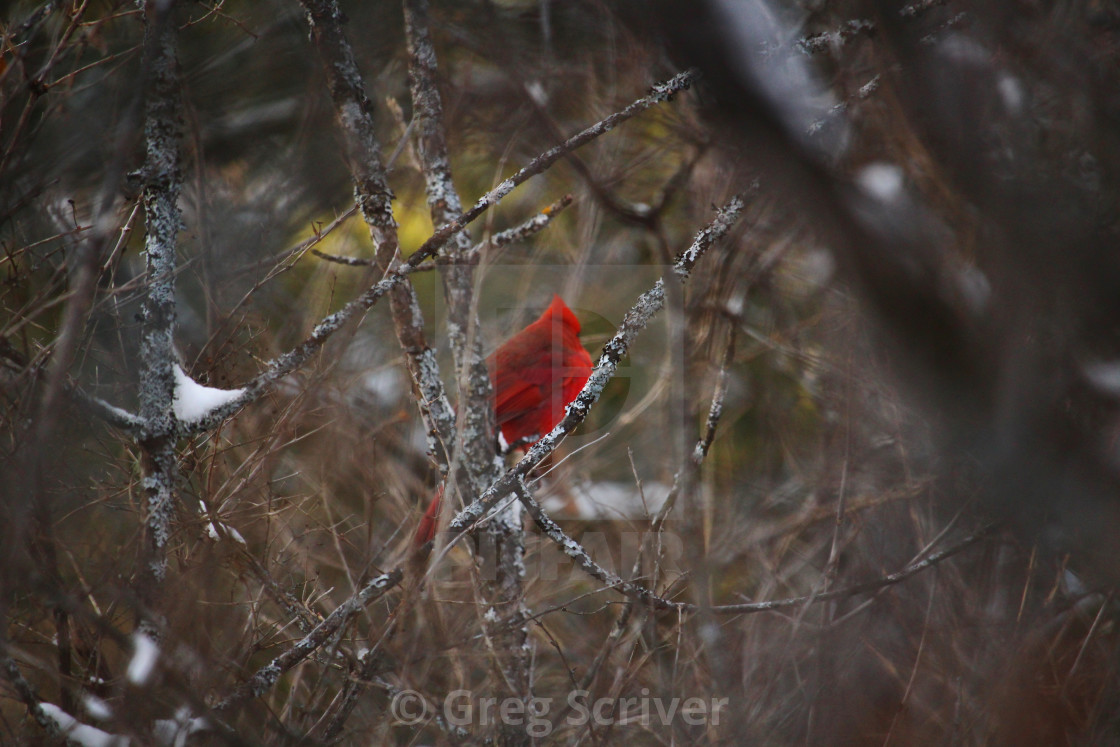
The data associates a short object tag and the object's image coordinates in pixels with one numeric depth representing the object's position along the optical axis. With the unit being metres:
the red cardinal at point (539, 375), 8.58
